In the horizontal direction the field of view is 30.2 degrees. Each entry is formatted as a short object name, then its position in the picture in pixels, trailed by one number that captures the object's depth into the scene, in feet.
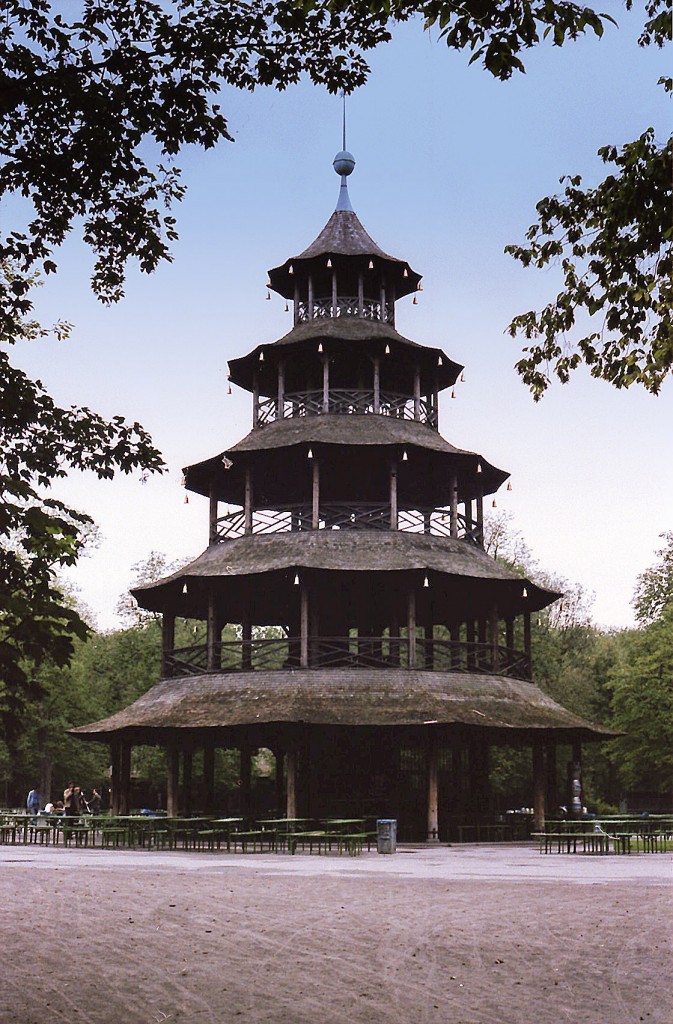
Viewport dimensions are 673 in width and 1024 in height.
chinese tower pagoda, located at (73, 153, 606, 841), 117.60
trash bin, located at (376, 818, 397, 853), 101.60
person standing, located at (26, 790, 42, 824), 148.97
